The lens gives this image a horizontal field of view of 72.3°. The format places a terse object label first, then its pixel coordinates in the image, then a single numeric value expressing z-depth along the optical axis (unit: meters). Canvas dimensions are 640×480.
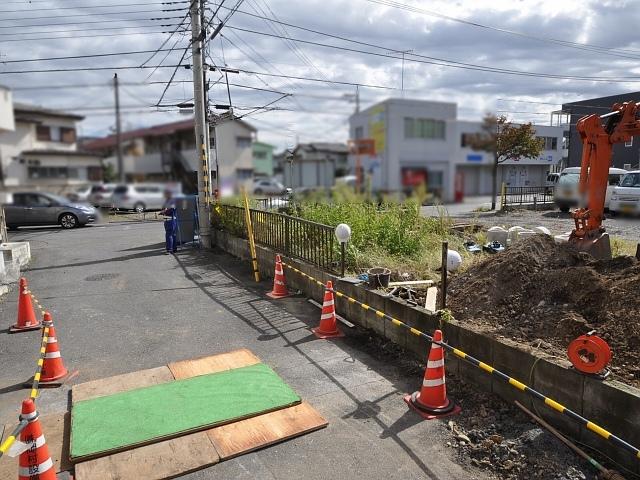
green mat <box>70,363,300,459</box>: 3.60
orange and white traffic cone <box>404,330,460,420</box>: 4.04
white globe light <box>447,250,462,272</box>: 6.81
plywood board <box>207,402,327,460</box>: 3.53
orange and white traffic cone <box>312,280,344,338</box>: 5.97
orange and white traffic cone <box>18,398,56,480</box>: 2.95
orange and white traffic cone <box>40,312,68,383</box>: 4.79
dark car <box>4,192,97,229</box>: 11.27
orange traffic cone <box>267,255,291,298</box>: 7.83
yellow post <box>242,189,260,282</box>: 9.00
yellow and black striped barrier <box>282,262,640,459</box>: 2.84
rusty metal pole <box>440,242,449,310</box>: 5.03
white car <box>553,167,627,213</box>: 7.14
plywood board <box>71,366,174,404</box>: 4.39
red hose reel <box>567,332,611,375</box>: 3.23
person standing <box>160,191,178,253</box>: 11.57
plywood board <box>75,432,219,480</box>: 3.20
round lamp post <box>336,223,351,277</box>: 6.45
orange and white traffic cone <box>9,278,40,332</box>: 6.24
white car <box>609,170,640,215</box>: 7.96
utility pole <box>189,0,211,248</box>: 10.47
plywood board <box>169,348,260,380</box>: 4.88
